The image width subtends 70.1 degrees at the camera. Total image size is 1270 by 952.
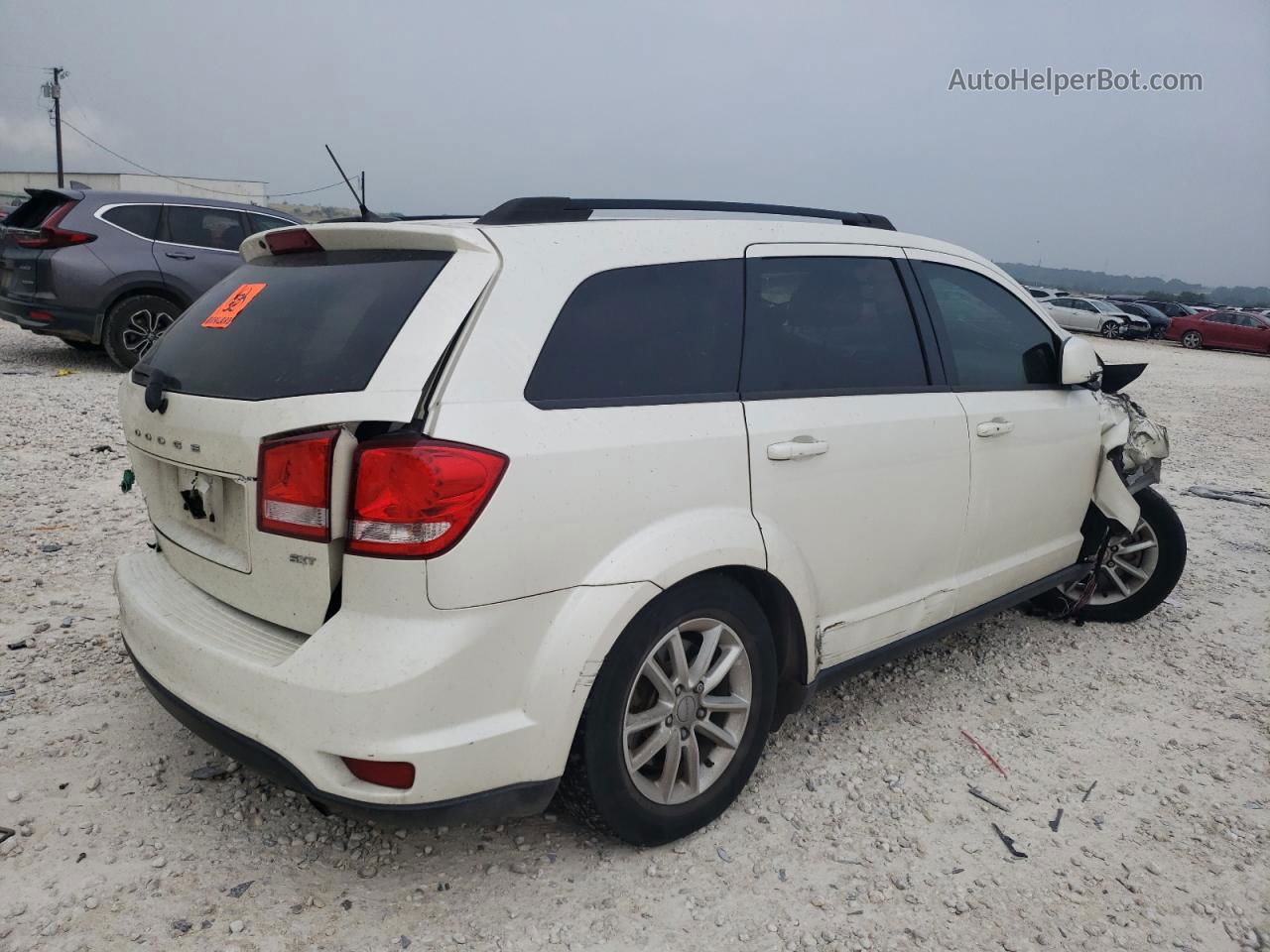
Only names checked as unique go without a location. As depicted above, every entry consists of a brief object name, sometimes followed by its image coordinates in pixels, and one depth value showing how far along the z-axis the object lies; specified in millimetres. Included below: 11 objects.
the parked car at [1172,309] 36281
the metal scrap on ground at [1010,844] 2569
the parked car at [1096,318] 31125
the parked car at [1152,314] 32906
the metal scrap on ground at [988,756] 3012
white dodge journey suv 1962
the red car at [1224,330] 29688
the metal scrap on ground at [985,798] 2797
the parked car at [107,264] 8469
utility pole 49928
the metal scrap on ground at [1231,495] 6833
